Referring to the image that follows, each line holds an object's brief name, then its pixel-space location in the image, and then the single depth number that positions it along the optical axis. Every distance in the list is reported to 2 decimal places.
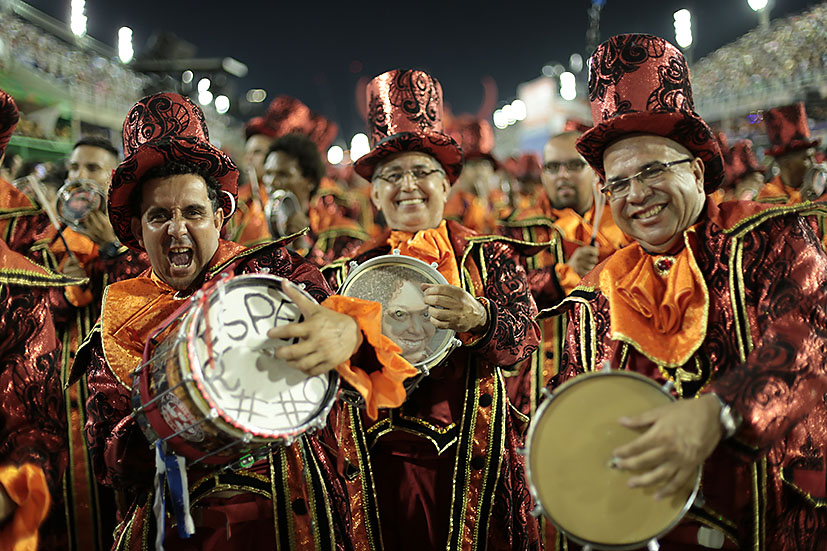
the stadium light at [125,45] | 17.30
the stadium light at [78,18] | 14.47
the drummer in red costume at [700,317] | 1.57
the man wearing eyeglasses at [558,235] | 4.11
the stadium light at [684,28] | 18.16
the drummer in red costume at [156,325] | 2.12
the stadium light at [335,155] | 27.97
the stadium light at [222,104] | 22.28
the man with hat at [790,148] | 6.14
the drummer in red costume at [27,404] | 1.90
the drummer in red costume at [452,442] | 2.96
